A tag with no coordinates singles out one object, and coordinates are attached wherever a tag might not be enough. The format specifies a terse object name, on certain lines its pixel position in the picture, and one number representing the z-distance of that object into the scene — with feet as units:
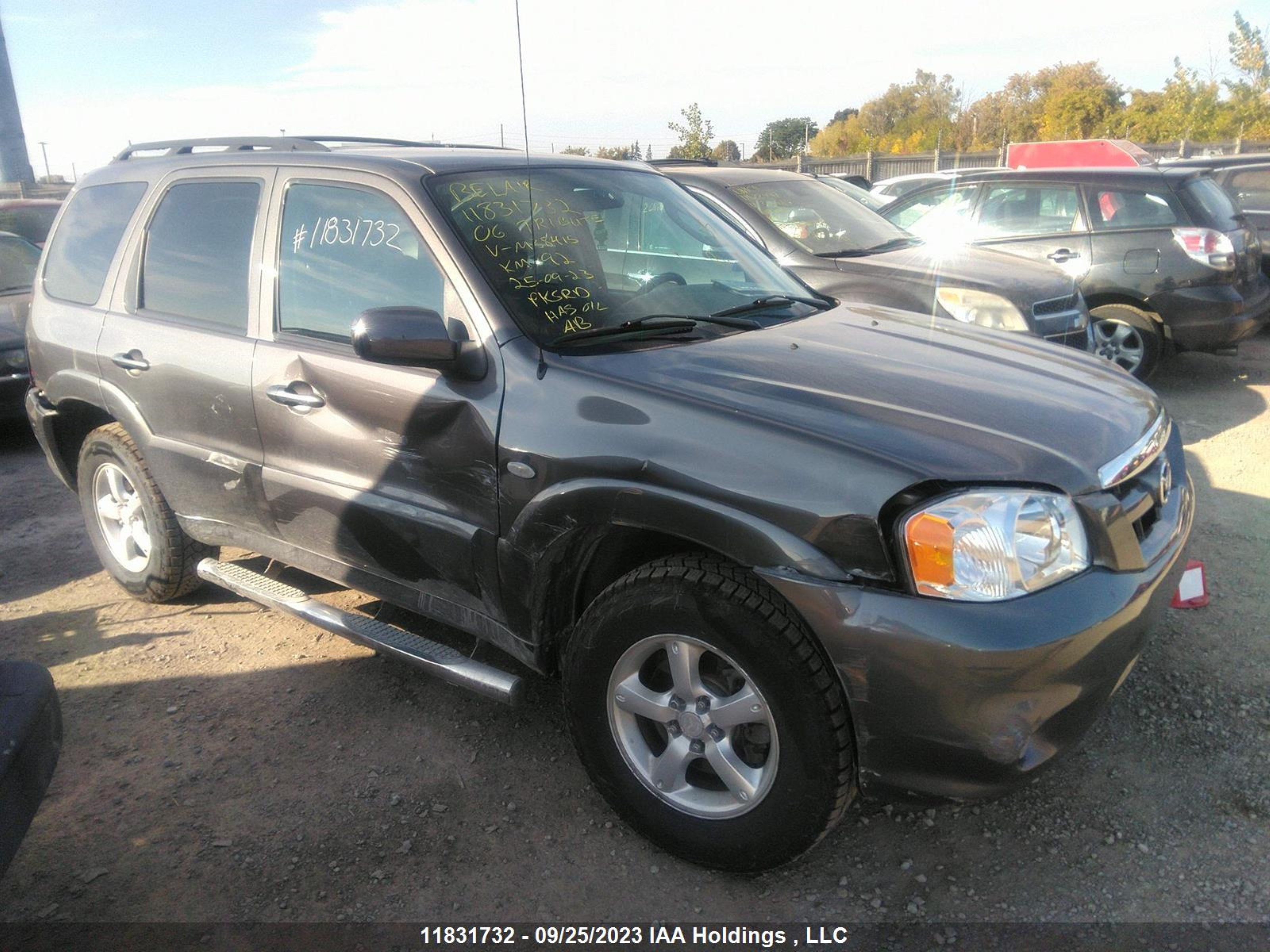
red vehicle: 53.93
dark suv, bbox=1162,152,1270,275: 29.30
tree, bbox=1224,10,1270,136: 86.89
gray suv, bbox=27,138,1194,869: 7.03
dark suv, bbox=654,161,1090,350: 18.71
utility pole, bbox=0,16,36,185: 65.26
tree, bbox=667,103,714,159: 61.93
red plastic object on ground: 11.94
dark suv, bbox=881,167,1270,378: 23.11
